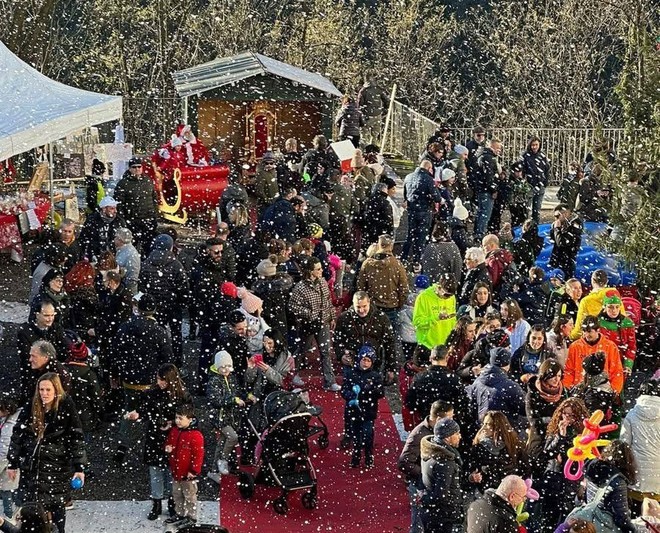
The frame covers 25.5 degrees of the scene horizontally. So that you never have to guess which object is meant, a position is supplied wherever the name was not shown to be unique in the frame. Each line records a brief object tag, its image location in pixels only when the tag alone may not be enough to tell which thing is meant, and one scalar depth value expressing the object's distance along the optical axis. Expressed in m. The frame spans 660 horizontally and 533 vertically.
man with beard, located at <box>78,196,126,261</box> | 18.08
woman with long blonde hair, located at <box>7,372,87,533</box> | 11.54
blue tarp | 18.72
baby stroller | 12.83
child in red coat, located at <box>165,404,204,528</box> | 12.17
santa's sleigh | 23.30
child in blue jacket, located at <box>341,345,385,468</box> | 13.58
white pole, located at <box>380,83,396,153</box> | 29.55
